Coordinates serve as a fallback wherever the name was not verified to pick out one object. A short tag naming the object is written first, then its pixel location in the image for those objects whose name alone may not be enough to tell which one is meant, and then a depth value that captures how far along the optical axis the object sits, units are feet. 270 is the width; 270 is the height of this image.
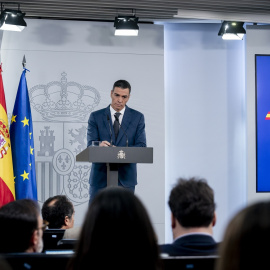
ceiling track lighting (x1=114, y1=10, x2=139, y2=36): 48.34
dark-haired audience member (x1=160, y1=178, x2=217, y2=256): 16.02
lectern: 29.53
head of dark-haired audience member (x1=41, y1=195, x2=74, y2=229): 28.68
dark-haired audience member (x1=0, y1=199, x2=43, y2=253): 15.25
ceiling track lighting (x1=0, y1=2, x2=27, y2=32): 45.80
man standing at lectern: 35.83
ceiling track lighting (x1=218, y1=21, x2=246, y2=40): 50.19
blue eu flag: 44.27
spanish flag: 42.65
